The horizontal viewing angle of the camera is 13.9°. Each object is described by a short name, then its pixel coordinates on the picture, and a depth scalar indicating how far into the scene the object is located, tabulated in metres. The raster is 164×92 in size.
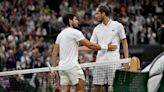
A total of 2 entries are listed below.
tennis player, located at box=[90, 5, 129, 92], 12.74
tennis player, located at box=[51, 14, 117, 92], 12.27
